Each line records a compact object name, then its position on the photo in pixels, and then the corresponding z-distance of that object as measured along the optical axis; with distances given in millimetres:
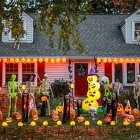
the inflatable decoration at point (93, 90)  16672
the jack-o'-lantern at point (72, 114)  15781
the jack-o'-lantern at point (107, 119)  14451
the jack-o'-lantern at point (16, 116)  15245
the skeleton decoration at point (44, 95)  16422
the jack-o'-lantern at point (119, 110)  17562
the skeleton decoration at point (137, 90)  18445
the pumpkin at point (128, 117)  14348
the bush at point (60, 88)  24259
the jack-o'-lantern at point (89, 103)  16825
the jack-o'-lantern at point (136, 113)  16489
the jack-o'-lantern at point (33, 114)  14628
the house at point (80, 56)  25453
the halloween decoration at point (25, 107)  14766
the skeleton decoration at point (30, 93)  17359
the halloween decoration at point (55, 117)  14961
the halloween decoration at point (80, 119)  14439
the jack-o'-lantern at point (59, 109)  17539
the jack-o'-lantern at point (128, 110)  16255
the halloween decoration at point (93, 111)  15406
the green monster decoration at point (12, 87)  16450
